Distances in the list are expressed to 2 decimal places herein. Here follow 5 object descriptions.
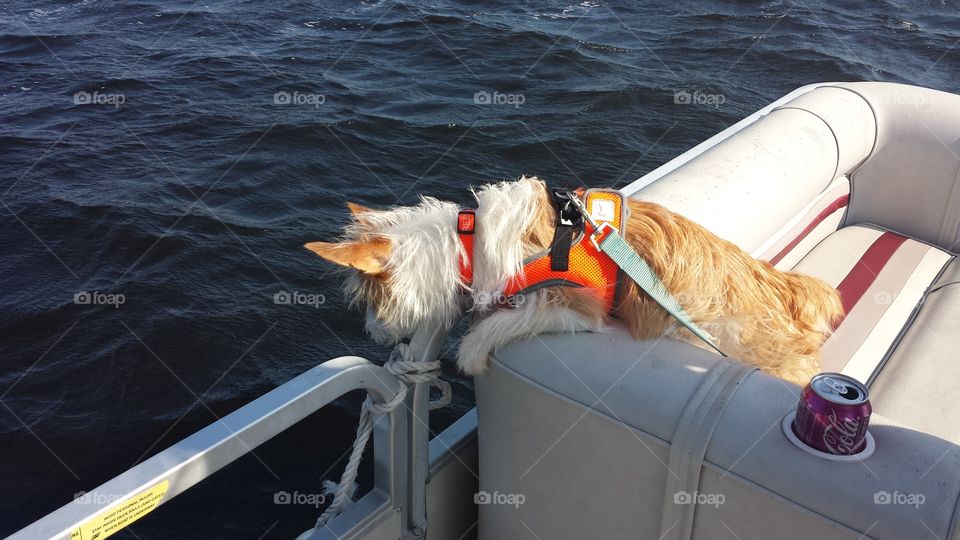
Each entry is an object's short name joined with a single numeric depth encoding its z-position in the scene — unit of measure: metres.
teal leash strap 1.93
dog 1.91
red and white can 1.39
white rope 1.87
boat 1.39
